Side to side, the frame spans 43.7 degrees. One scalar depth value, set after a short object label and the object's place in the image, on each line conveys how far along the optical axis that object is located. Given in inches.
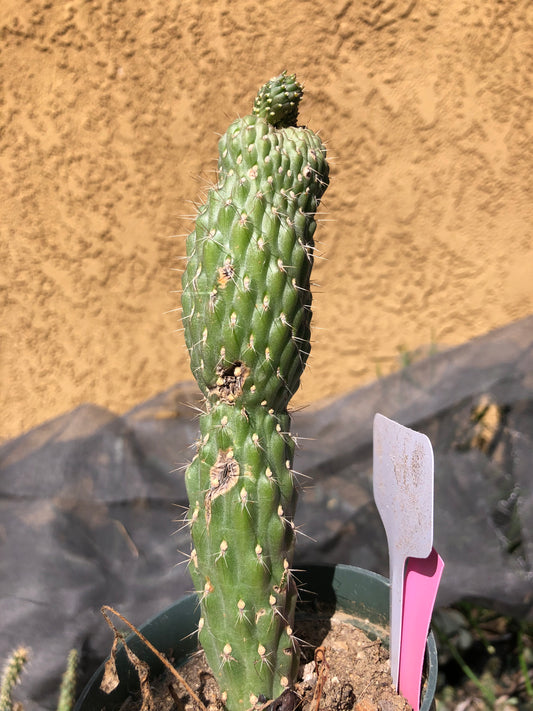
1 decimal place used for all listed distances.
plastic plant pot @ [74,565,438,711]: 9.8
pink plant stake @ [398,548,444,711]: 8.5
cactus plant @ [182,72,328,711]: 8.1
